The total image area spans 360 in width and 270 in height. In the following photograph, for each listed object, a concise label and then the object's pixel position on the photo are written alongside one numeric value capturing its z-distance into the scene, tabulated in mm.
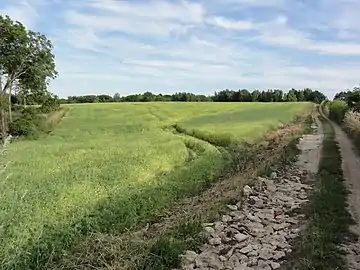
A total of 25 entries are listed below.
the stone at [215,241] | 11155
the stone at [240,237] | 11383
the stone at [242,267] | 9737
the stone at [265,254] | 10203
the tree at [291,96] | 143250
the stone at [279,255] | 10203
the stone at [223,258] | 10219
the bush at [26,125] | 42312
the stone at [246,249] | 10562
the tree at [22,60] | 47219
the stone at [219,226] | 12141
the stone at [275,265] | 9709
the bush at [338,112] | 54044
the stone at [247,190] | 15830
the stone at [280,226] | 12242
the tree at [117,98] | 120188
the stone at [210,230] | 11823
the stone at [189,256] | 10133
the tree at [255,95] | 135625
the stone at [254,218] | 12953
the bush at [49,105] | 54212
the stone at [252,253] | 10345
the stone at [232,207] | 14093
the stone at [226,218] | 12928
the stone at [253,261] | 9908
